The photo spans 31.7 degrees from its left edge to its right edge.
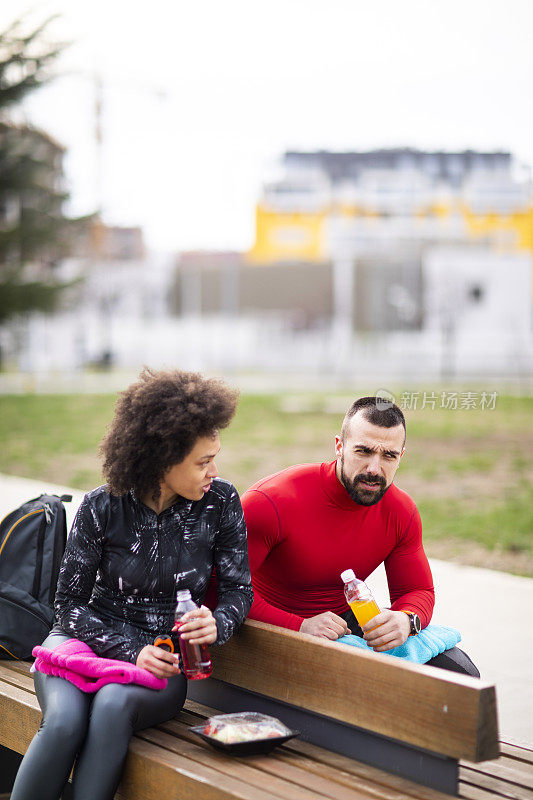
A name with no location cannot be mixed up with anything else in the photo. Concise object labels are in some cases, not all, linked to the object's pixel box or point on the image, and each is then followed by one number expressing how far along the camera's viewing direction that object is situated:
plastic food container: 2.47
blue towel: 2.92
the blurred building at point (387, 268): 43.97
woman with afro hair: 2.73
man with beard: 2.96
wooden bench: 2.24
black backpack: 3.29
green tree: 13.16
